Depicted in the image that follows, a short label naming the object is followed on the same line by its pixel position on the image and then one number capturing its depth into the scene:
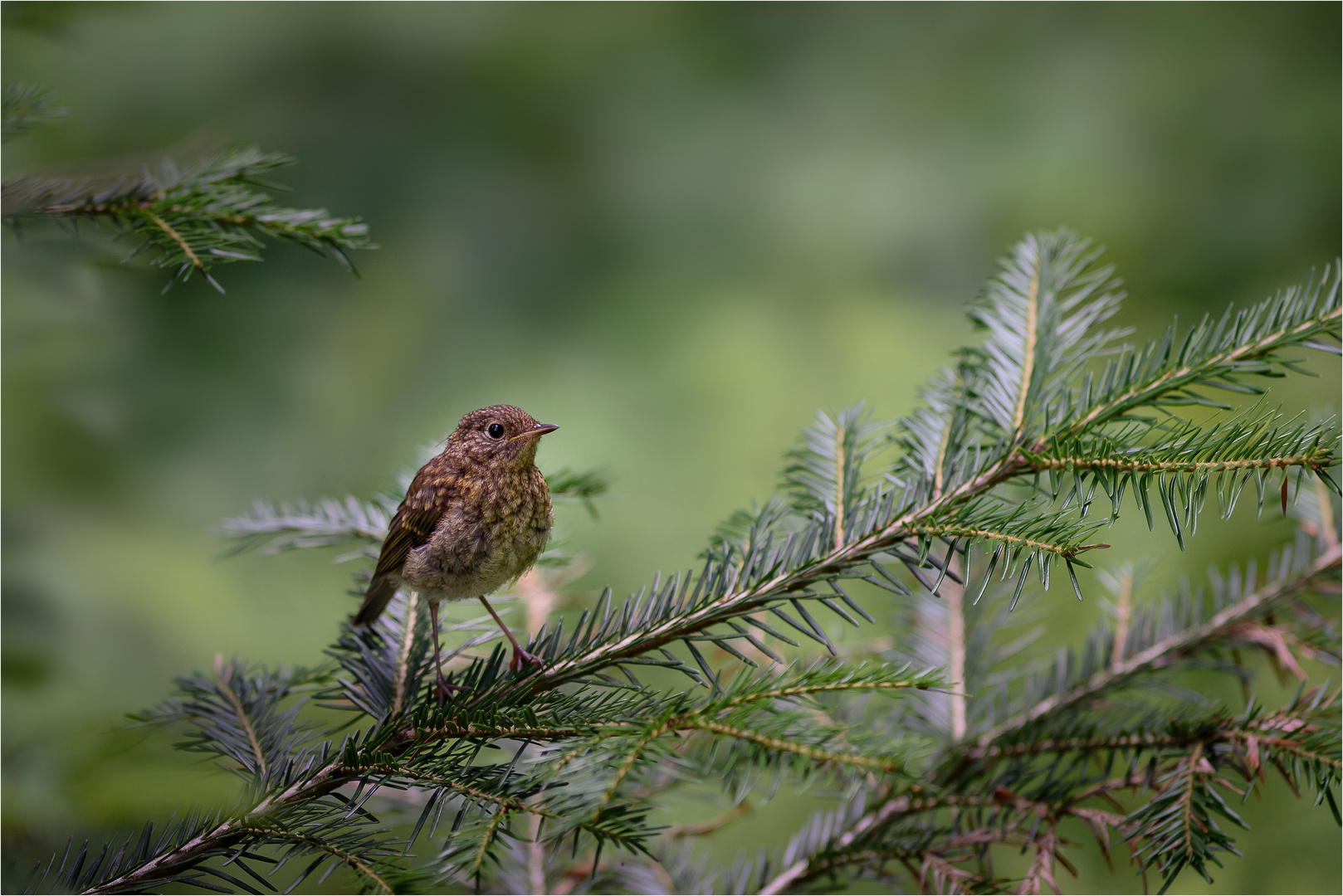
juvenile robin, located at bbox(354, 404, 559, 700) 6.33
